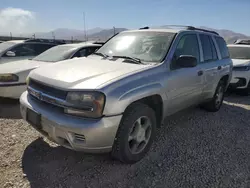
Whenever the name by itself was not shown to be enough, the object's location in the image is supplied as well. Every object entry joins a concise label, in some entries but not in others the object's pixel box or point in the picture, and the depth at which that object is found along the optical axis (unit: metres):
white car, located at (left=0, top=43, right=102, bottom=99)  4.77
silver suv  2.44
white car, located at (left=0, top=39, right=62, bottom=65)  6.71
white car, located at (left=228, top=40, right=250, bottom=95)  6.89
